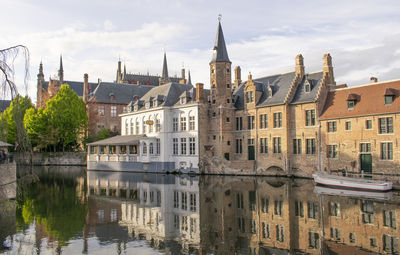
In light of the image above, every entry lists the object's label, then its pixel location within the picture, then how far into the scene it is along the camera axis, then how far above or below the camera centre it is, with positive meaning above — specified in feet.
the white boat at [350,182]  83.87 -8.91
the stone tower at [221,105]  135.85 +15.02
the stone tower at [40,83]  235.07 +54.59
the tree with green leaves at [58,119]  190.39 +14.88
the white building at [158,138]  141.90 +3.66
